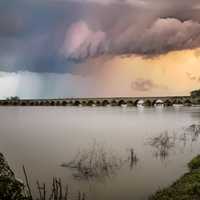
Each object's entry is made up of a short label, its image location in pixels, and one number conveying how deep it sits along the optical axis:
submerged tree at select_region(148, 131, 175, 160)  19.62
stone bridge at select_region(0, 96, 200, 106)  109.50
